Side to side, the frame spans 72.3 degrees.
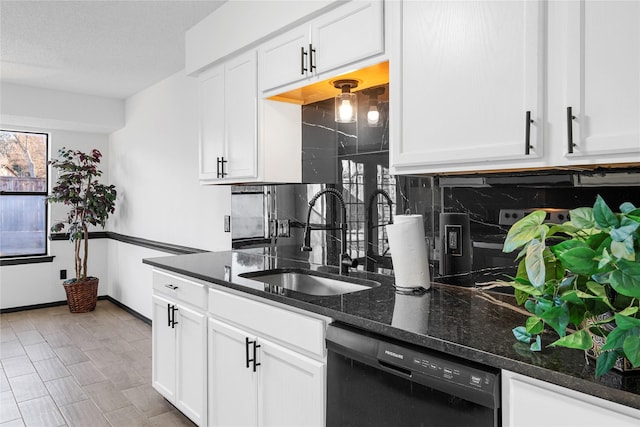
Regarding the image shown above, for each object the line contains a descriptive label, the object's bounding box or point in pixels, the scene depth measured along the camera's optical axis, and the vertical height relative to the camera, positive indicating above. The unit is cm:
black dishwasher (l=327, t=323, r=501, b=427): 112 -52
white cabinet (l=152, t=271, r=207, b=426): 229 -79
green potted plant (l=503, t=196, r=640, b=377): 83 -16
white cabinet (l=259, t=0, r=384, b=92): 179 +74
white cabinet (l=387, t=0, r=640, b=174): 115 +37
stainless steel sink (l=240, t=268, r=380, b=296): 218 -40
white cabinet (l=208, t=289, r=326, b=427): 163 -67
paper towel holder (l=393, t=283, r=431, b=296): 175 -35
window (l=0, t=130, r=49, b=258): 513 +15
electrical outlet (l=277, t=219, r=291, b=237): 284 -14
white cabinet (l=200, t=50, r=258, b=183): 253 +52
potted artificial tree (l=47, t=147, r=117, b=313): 499 +1
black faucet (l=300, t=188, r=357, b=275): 225 -16
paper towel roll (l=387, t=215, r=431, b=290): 174 -18
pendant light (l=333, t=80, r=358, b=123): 214 +52
